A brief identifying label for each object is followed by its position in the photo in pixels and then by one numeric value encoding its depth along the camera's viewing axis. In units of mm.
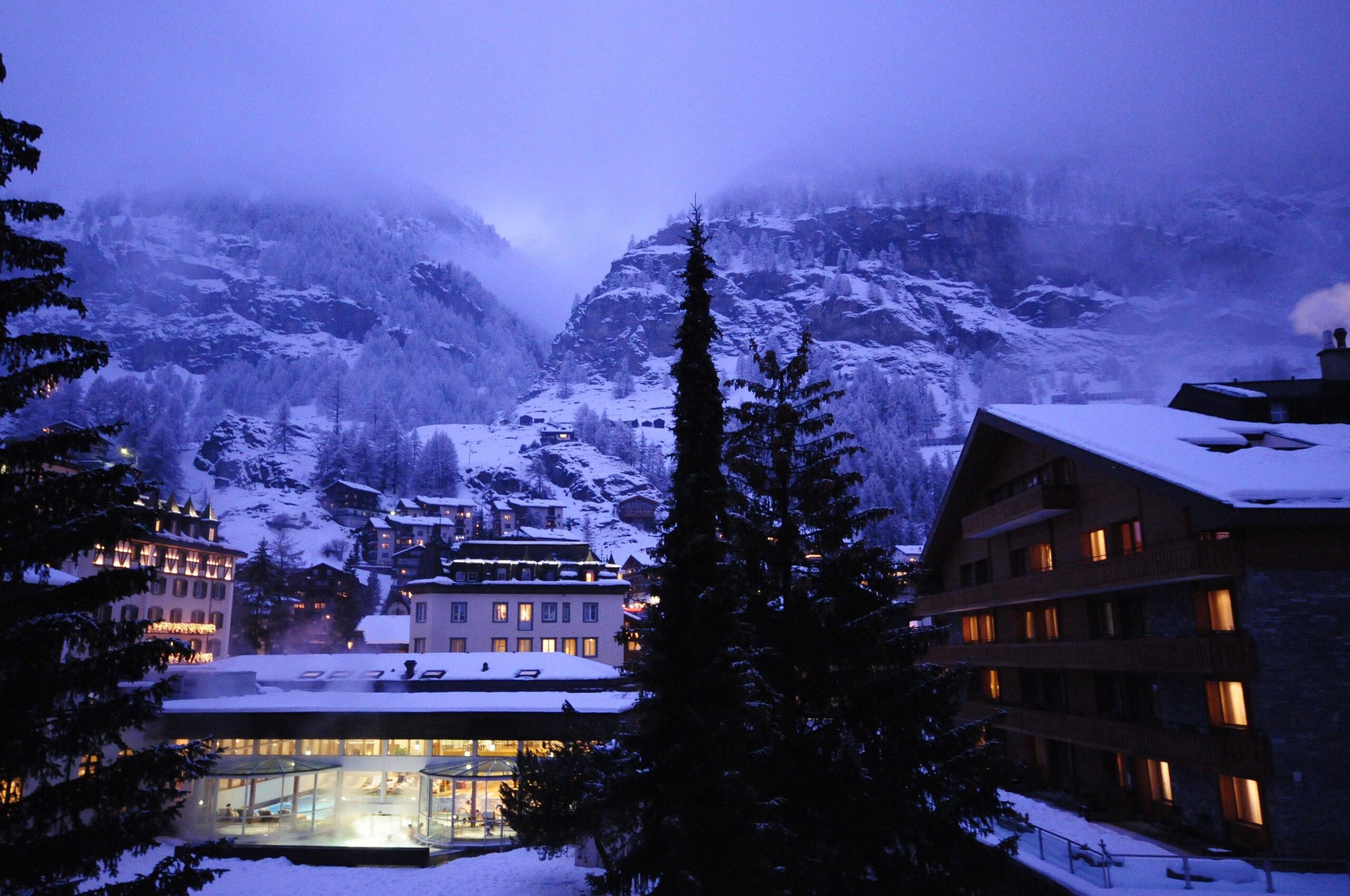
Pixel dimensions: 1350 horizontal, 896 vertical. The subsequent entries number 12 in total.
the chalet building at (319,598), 99875
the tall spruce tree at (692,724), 13117
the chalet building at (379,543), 143875
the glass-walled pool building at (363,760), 34500
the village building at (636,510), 185375
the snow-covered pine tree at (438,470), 189250
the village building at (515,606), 65438
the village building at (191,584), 68188
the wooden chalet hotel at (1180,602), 22484
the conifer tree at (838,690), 16406
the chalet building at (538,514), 168500
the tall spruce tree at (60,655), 9961
